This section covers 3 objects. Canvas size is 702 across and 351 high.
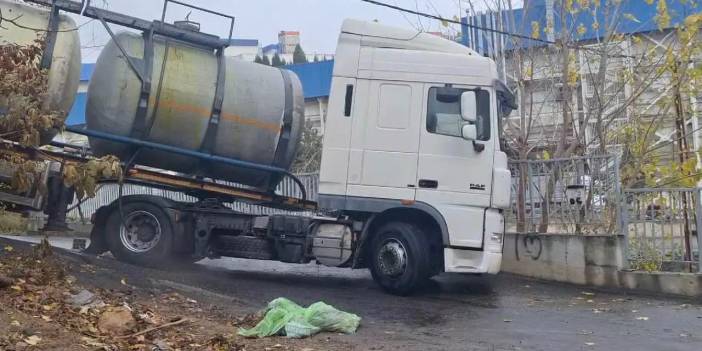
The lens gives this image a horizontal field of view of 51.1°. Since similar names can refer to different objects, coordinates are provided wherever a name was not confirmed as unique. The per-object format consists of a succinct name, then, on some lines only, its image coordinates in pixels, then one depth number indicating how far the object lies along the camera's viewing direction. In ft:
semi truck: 31.53
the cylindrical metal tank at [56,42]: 30.25
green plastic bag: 22.08
